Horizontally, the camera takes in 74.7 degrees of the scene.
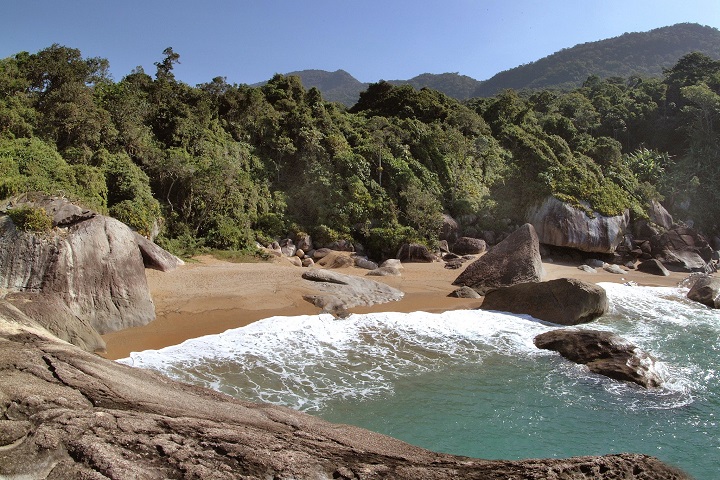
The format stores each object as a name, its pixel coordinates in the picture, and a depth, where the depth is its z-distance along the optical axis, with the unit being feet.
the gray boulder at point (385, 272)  71.20
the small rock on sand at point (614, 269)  85.87
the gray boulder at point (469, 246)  90.02
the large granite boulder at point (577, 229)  92.38
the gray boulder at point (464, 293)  60.29
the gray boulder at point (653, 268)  86.89
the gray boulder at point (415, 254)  83.35
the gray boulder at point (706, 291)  60.83
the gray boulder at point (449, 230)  94.79
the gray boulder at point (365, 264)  76.18
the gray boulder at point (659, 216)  107.76
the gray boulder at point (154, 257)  55.11
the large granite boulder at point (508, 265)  62.69
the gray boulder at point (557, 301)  49.67
